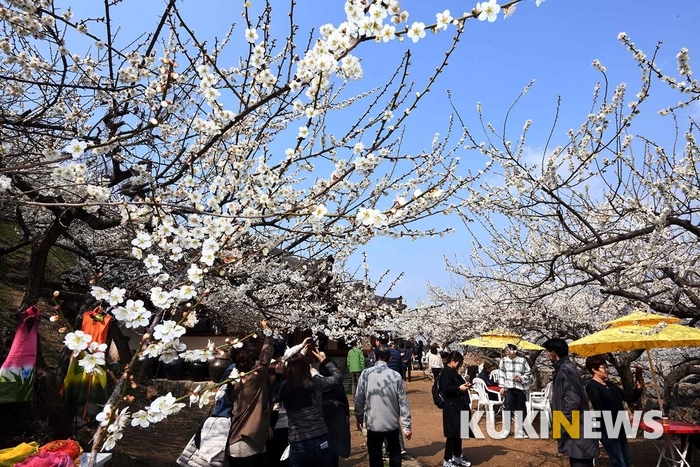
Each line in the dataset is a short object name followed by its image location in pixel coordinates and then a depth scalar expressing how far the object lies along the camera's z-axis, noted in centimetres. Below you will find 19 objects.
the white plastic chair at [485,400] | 952
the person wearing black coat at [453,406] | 609
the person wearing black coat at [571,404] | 453
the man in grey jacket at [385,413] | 509
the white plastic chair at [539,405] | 847
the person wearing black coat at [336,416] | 487
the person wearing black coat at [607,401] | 493
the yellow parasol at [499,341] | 1027
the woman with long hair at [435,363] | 1412
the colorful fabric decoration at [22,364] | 347
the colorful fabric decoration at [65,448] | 286
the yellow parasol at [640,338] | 516
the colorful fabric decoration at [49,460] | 257
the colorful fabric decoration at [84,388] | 412
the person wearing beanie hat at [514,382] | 836
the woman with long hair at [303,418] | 400
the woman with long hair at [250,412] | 393
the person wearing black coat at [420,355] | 2475
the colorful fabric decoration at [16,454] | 268
